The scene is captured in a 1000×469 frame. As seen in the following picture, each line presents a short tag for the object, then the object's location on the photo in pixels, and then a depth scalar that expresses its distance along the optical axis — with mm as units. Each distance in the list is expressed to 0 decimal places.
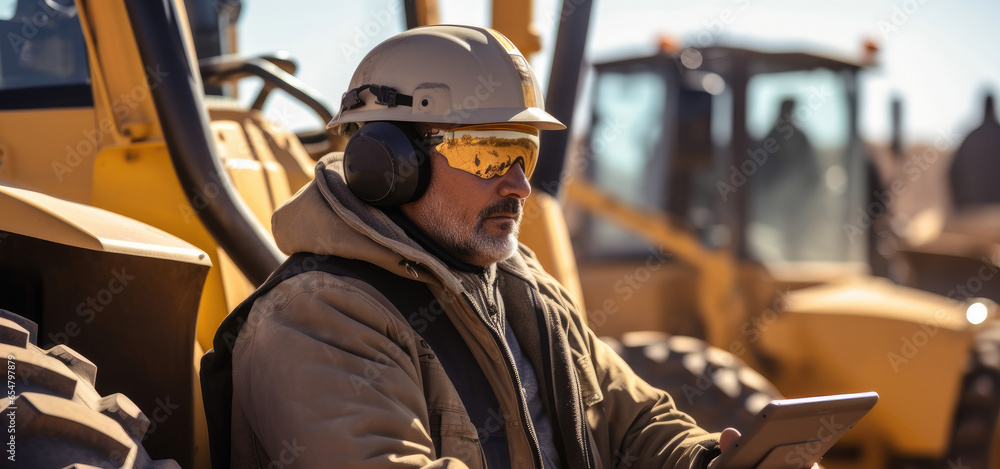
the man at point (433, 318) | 1631
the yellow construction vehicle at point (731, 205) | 5195
